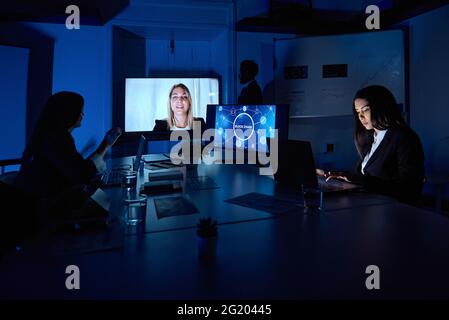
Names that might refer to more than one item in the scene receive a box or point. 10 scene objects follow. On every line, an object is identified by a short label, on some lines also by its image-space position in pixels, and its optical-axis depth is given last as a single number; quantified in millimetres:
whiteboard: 3639
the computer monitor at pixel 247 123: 2320
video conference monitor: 3525
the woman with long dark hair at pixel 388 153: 1699
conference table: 686
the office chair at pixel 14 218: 899
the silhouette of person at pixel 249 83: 3461
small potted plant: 833
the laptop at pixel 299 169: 1479
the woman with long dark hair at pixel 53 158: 1836
